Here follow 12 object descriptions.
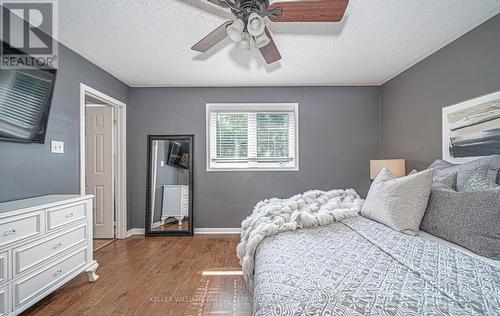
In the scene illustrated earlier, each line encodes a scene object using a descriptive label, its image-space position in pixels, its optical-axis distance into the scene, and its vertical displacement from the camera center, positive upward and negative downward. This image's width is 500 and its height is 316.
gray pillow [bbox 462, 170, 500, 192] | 1.51 -0.16
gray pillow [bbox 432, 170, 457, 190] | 1.77 -0.16
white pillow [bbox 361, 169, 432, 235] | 1.66 -0.32
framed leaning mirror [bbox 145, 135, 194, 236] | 3.80 -0.36
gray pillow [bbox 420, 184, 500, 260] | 1.27 -0.37
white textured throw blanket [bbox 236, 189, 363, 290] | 1.60 -0.45
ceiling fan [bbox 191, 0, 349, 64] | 1.48 +0.97
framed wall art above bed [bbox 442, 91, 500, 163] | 2.06 +0.29
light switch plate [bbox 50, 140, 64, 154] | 2.31 +0.13
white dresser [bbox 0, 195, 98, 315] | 1.52 -0.65
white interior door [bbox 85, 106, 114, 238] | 3.60 -0.09
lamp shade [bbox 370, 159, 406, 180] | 3.00 -0.09
